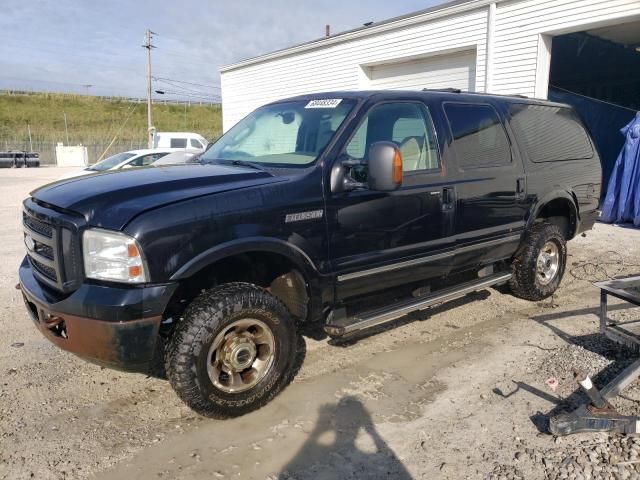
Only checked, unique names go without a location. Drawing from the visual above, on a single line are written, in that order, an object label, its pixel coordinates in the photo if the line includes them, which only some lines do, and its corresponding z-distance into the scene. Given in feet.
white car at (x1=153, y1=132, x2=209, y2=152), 80.33
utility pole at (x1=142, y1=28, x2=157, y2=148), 138.62
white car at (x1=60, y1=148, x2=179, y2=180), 44.62
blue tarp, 32.14
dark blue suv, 9.66
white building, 33.71
